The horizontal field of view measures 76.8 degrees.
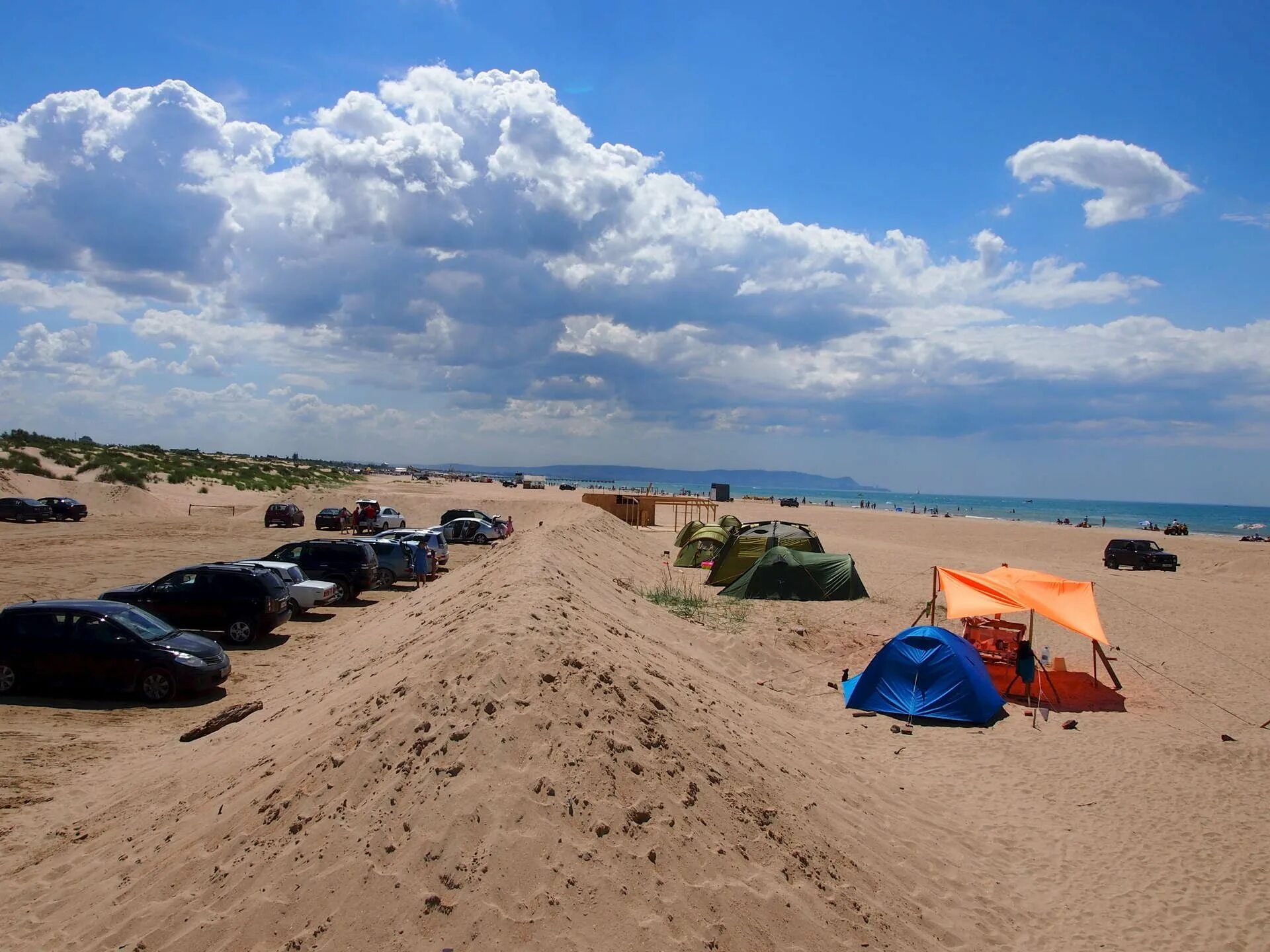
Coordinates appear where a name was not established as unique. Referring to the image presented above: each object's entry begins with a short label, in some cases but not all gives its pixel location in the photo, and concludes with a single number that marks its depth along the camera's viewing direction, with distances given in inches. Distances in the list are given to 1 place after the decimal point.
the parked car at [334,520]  1617.9
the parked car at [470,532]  1475.1
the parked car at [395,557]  970.1
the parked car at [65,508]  1611.7
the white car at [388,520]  1585.9
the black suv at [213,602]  636.7
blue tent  492.4
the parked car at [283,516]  1694.1
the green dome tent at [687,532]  1378.0
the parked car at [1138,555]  1457.2
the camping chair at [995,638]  557.0
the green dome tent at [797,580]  872.9
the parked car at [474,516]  1535.4
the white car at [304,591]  758.5
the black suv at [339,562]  840.9
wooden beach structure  1959.9
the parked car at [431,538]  1048.2
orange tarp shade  543.5
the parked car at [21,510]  1528.1
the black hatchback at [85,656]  475.2
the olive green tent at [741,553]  951.0
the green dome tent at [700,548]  1187.3
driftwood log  388.8
